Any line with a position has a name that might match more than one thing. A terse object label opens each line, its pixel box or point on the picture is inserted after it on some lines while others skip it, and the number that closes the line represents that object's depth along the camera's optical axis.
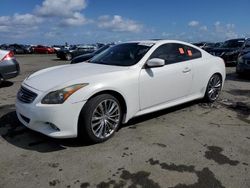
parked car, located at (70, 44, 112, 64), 7.67
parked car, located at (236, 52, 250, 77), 7.03
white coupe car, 2.62
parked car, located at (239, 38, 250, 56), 10.75
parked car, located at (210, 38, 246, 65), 10.52
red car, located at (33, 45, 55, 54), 29.15
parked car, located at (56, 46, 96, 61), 16.99
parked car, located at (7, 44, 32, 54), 28.48
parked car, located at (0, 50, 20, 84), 5.73
